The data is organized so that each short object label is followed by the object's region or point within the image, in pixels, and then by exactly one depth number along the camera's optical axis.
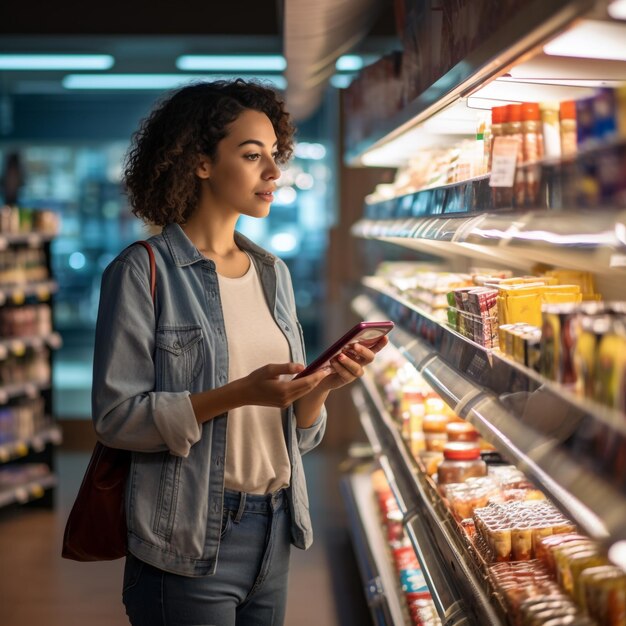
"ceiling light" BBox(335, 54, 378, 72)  7.58
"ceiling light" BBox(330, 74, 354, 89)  7.98
